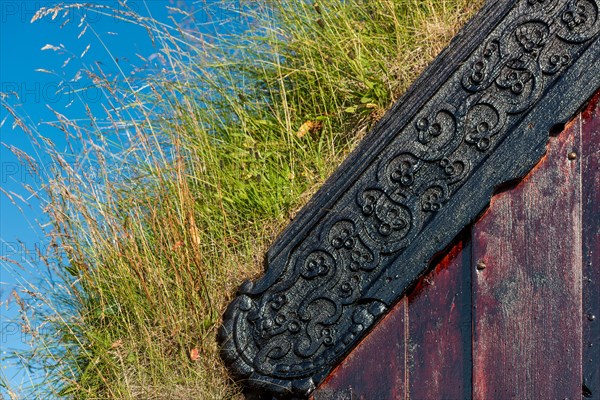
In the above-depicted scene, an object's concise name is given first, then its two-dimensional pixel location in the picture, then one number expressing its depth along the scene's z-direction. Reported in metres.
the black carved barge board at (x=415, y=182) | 2.76
